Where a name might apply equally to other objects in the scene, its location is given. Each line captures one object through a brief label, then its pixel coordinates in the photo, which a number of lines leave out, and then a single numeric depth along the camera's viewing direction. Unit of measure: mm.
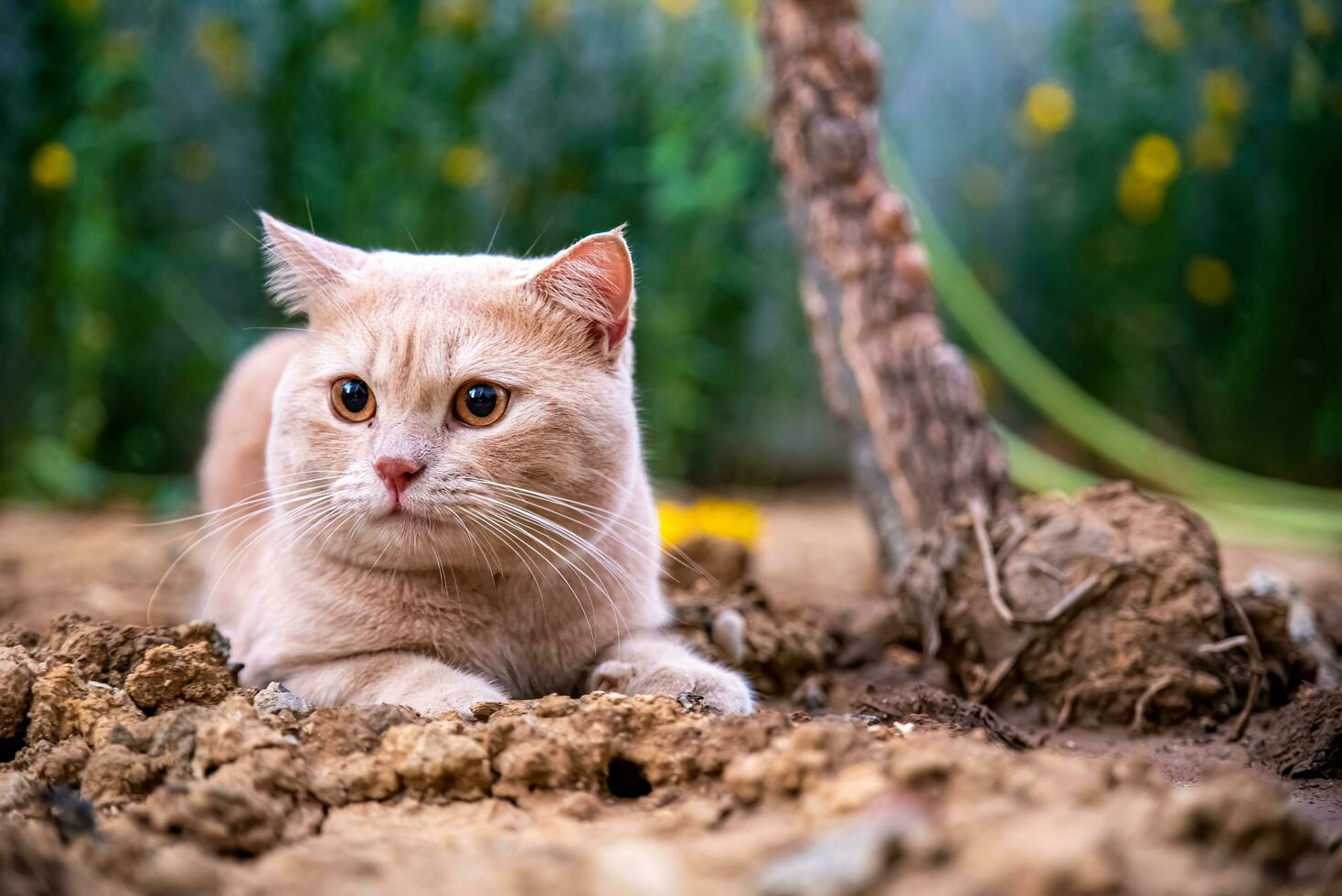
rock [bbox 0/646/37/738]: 1960
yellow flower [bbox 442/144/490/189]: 5582
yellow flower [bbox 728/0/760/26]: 5578
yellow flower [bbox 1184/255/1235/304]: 5914
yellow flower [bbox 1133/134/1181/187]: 6031
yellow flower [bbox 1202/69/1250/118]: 5281
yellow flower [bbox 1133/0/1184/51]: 5695
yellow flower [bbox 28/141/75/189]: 4980
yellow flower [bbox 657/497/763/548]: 4188
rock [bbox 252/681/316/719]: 1964
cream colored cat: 2131
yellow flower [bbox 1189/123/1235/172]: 5648
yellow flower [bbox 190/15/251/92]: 5621
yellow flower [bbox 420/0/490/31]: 5473
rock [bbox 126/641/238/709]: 2004
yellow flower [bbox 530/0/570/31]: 5895
